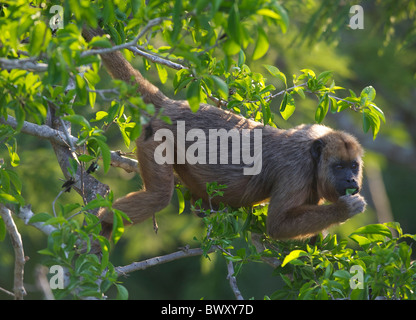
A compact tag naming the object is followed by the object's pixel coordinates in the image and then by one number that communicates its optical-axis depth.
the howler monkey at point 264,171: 5.55
